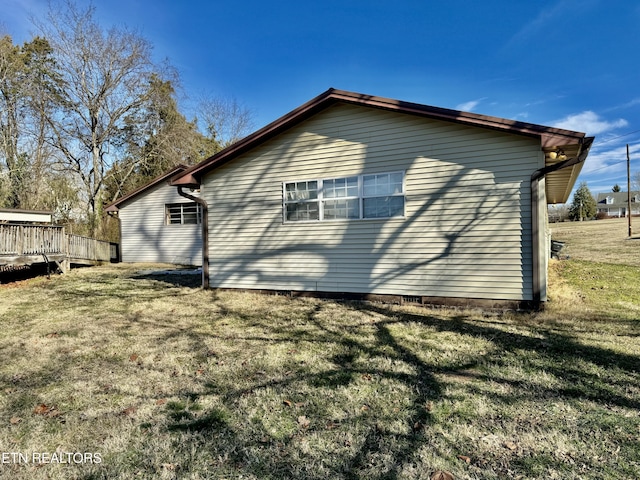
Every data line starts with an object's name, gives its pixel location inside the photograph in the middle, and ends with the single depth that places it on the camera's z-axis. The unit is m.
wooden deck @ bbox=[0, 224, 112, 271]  10.41
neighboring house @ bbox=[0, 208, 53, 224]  11.58
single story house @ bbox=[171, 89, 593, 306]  6.27
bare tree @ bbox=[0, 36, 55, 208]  21.78
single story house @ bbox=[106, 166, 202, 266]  16.16
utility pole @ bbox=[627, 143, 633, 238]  26.45
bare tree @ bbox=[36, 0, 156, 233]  21.94
